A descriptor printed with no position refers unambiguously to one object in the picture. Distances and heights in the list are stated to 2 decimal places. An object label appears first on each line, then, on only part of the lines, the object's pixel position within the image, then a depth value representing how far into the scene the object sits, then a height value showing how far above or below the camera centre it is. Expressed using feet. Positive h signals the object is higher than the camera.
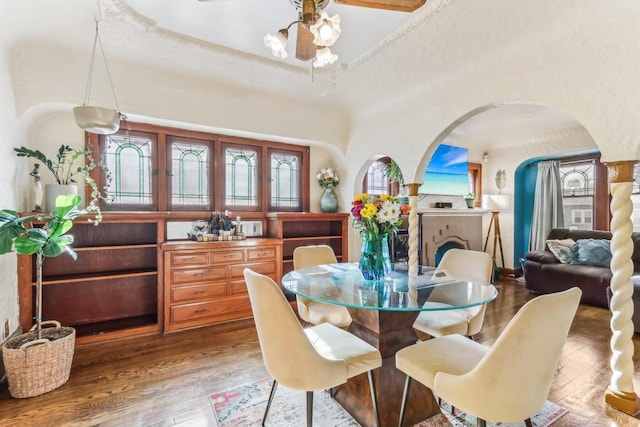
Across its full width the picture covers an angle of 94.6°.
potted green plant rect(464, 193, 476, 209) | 18.30 +0.70
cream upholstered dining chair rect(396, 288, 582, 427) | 3.82 -2.11
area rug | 5.84 -4.17
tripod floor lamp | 17.46 +0.13
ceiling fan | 4.99 +3.30
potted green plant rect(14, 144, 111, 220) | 8.66 +1.42
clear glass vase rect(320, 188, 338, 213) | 14.53 +0.48
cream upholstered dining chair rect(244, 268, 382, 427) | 4.65 -2.32
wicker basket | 6.63 -3.46
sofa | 12.90 -2.88
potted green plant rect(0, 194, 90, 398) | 6.51 -3.08
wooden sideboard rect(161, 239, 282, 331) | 10.37 -2.46
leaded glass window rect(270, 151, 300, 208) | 14.05 +1.57
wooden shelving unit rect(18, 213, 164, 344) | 9.81 -2.44
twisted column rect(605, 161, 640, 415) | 6.13 -1.78
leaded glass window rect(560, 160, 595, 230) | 16.61 +1.08
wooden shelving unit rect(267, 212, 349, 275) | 13.25 -0.99
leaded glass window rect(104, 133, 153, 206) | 10.74 +1.70
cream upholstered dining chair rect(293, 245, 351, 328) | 7.70 -2.63
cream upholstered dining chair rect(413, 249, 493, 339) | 6.86 -2.46
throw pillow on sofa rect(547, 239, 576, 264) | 14.47 -1.93
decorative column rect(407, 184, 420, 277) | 10.77 -0.79
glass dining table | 5.40 -2.23
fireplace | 16.17 -1.17
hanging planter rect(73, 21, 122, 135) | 7.67 +2.50
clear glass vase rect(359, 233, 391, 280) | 6.82 -1.04
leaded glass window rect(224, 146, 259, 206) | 12.94 +1.61
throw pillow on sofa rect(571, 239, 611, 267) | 13.66 -1.97
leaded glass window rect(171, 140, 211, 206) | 11.89 +1.59
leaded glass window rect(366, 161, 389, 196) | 16.35 +1.84
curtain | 17.35 +0.64
